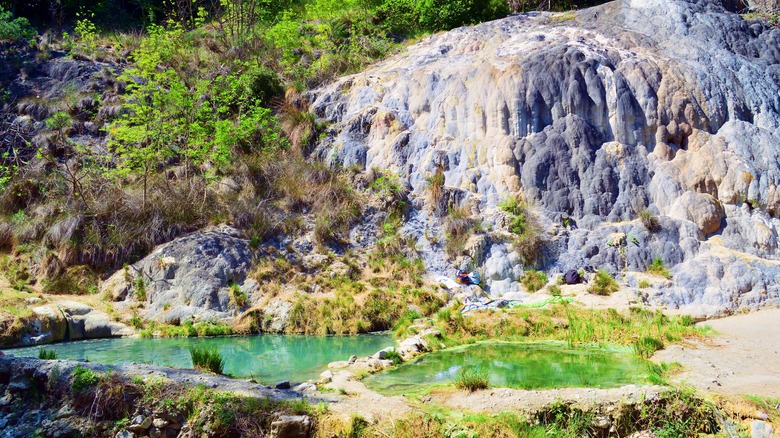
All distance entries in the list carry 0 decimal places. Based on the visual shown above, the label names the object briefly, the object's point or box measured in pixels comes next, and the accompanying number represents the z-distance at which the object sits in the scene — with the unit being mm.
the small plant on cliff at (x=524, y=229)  17297
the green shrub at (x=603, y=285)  15670
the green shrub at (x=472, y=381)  8430
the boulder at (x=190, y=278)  15891
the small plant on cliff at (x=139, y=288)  16469
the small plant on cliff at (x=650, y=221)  17250
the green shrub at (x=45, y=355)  9101
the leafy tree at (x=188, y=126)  20609
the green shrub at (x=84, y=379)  7926
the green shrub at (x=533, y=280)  16641
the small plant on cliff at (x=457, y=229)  17922
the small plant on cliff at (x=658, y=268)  16203
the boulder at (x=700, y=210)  17297
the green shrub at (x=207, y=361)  9250
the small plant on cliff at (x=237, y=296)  16078
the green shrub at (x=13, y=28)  27078
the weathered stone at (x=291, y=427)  7215
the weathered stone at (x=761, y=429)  6934
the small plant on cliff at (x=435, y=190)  19302
